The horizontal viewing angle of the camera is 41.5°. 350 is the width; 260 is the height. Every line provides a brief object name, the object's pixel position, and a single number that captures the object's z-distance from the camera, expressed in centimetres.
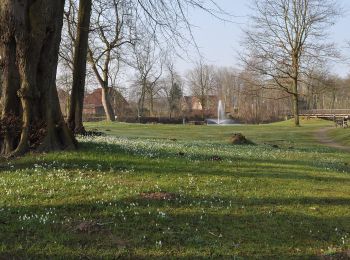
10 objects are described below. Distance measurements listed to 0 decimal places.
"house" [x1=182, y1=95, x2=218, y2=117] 10056
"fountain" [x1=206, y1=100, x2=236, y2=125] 8519
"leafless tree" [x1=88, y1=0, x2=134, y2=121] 4830
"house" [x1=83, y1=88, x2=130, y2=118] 8881
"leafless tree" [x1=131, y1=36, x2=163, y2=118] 8737
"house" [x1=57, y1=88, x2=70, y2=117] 6756
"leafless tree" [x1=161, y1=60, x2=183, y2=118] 10065
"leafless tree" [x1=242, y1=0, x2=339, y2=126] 5503
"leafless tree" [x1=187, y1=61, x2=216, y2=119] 10639
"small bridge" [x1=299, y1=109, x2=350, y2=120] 6781
